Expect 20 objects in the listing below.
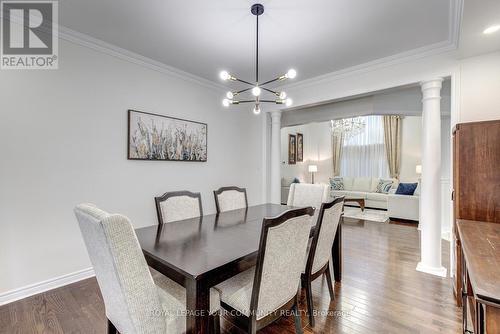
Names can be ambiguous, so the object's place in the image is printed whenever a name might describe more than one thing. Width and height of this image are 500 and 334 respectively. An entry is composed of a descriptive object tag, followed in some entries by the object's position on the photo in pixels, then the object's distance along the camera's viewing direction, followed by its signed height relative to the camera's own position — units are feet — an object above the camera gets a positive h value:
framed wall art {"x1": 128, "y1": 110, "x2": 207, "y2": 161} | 9.65 +1.32
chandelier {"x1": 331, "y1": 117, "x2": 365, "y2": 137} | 23.14 +4.22
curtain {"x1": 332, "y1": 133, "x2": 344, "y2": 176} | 27.78 +2.08
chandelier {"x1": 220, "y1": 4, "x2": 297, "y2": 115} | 6.50 +2.36
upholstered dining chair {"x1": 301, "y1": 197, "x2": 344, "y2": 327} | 5.88 -1.99
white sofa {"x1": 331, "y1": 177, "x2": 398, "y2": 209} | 21.30 -2.27
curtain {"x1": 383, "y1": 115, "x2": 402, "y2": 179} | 23.89 +2.57
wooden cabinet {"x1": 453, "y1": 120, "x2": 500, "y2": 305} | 6.13 -0.12
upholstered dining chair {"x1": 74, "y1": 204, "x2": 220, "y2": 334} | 3.33 -1.65
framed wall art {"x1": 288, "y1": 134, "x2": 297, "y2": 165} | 26.78 +2.15
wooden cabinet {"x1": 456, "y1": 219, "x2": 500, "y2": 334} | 2.71 -1.41
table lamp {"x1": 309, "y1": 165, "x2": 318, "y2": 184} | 27.40 +0.01
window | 25.14 +1.72
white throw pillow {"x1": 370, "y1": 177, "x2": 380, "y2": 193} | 23.18 -1.54
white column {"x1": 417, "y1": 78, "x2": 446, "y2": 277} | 8.95 -0.44
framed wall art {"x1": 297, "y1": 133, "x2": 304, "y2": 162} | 28.28 +2.53
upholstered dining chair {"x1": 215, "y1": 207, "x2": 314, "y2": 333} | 4.17 -2.11
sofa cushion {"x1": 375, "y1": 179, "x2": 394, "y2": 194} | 21.89 -1.63
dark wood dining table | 3.83 -1.66
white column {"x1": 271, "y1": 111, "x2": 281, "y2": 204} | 14.51 +0.68
